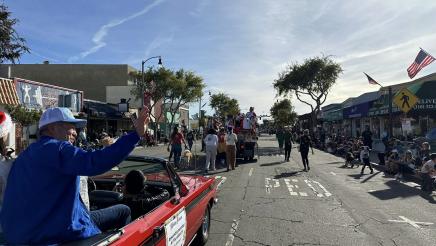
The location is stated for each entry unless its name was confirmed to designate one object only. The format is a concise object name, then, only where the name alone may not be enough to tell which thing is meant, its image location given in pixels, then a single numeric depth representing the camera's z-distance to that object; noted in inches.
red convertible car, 141.1
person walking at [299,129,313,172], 676.1
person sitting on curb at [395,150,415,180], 569.6
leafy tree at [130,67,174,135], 1962.4
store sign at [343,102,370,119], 1275.0
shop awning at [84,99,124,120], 1476.4
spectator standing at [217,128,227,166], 740.6
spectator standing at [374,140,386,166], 732.0
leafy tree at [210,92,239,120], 3875.5
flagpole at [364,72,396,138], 793.1
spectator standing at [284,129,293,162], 840.3
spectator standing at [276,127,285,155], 1027.8
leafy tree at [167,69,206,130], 2010.3
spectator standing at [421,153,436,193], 468.1
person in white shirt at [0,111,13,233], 133.2
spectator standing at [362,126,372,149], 870.4
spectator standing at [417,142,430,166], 563.9
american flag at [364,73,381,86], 932.6
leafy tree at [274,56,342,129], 1918.1
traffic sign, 700.7
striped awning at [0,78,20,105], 952.3
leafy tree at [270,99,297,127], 3961.6
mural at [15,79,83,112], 1064.2
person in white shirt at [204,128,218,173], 650.2
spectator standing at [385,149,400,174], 616.4
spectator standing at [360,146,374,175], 646.8
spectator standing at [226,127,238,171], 678.5
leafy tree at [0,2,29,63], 722.2
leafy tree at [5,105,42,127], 880.9
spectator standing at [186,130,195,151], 1061.5
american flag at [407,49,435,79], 799.7
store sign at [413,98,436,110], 898.1
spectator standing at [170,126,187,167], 672.4
